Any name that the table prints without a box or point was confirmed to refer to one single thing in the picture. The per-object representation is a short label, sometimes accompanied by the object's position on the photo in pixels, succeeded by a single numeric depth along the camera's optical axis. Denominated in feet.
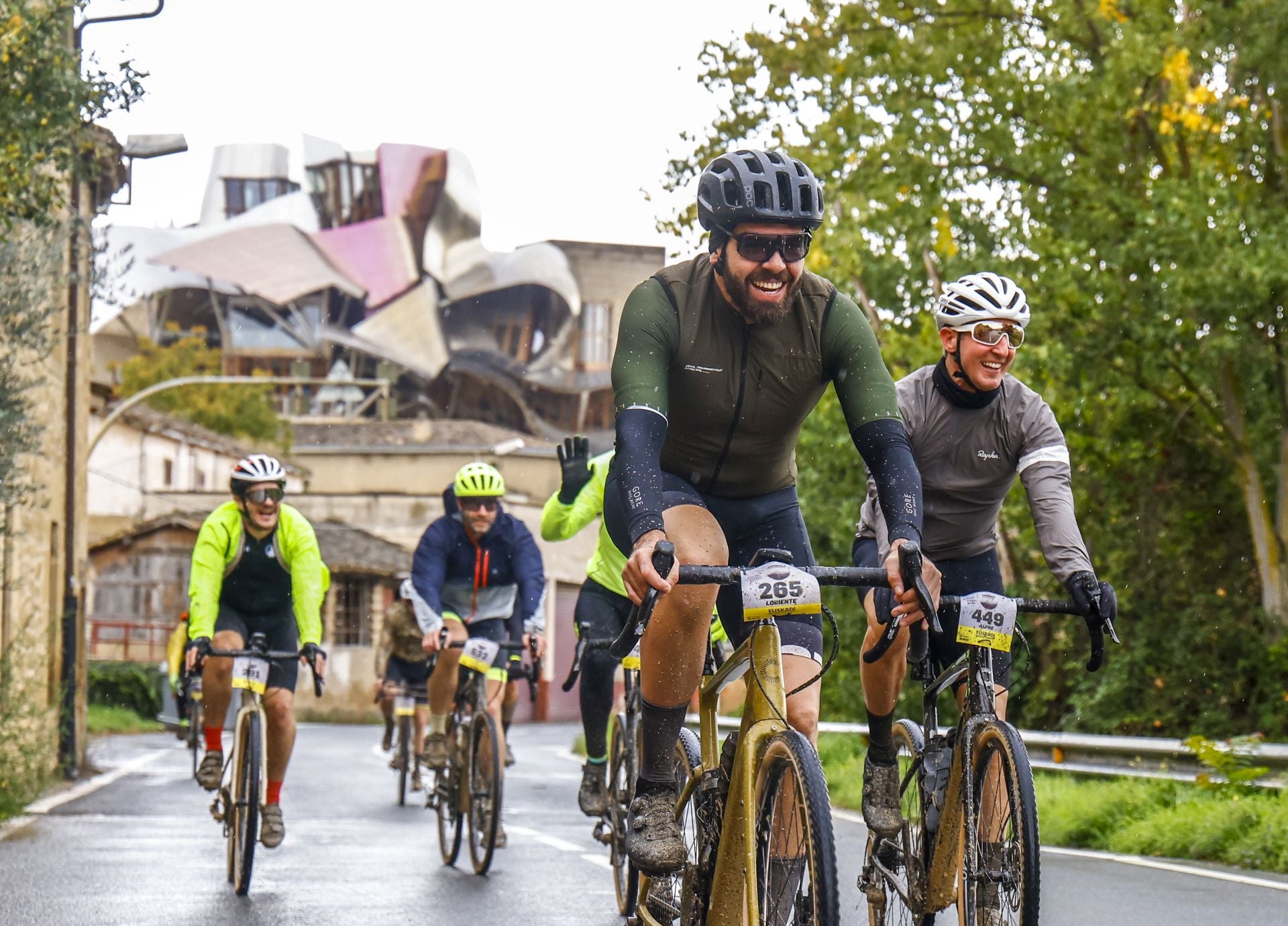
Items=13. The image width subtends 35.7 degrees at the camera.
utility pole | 62.80
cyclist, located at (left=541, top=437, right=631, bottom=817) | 30.22
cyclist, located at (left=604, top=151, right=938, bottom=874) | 17.02
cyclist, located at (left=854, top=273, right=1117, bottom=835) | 21.15
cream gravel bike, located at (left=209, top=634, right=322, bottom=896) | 29.60
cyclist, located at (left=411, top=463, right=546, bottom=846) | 36.70
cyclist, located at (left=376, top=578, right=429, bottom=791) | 55.42
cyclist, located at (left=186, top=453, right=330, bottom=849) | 32.24
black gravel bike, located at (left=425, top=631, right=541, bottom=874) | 33.12
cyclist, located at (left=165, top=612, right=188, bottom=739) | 77.75
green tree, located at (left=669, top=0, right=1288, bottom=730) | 62.64
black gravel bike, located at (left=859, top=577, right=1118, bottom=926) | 16.99
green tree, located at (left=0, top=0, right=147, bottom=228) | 40.40
